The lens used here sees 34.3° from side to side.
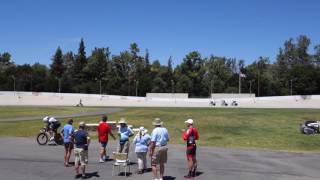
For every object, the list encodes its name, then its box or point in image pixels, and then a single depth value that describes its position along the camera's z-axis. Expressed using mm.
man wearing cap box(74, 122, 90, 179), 16672
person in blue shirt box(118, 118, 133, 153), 18750
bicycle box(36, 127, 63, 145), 26641
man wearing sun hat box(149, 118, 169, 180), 15711
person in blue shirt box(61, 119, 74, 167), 19266
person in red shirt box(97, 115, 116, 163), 20156
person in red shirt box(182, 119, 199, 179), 16453
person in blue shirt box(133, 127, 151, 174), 17188
